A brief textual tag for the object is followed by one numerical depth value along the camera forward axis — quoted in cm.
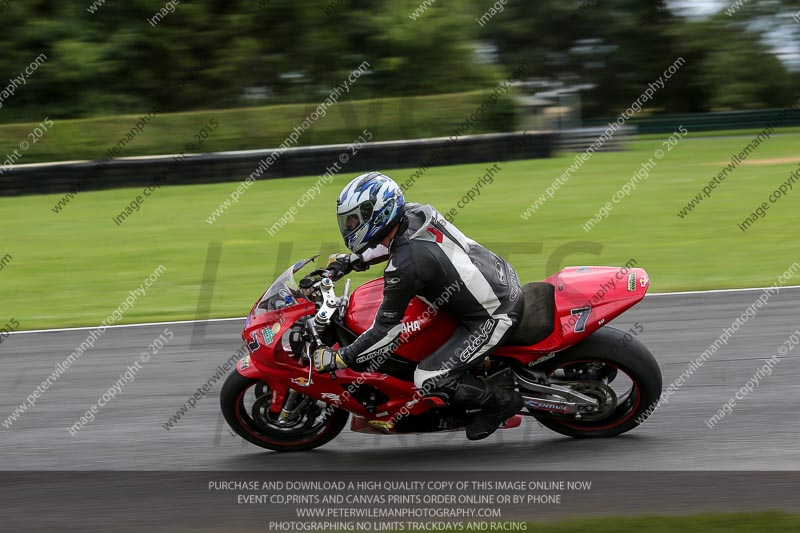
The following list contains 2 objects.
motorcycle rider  1135
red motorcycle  1180
